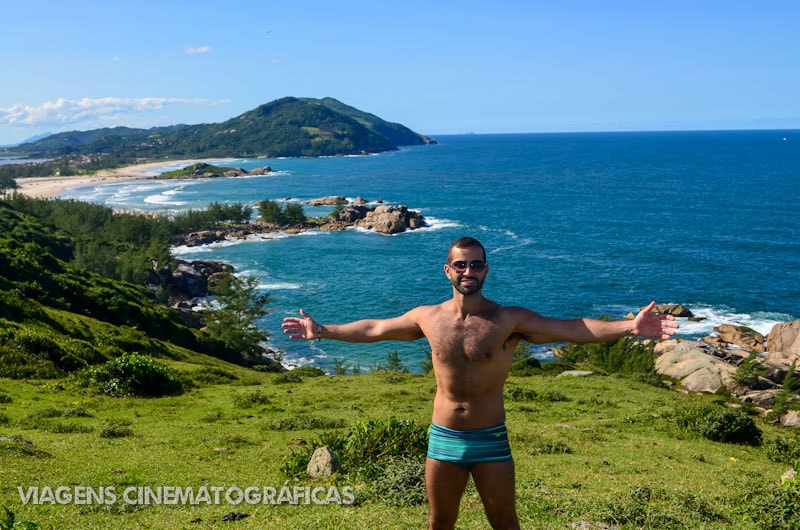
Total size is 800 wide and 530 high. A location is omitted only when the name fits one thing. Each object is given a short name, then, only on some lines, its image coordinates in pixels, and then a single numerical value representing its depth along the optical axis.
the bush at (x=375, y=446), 14.07
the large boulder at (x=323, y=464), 13.97
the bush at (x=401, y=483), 11.84
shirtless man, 7.01
